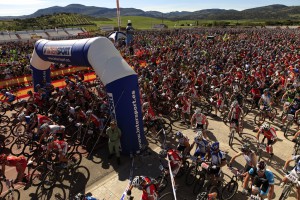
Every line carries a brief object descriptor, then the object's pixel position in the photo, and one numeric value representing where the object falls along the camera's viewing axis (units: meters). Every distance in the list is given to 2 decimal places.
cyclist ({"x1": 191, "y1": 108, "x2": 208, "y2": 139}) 11.05
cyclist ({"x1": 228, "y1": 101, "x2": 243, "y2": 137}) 11.16
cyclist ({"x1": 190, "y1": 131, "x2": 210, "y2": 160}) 8.54
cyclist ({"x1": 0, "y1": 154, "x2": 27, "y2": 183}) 7.87
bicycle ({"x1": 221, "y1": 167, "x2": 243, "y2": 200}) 7.91
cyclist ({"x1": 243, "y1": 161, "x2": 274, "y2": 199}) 6.83
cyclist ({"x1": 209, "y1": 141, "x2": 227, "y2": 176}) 7.74
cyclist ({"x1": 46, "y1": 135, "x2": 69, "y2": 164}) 8.84
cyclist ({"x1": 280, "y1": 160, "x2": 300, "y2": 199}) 7.06
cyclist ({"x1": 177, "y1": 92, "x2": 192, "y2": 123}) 13.10
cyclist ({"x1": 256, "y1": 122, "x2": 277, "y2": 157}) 9.52
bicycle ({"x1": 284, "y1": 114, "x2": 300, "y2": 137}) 11.97
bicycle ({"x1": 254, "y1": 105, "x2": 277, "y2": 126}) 13.16
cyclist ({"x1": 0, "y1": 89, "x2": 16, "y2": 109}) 14.50
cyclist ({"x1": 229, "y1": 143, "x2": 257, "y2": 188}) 7.60
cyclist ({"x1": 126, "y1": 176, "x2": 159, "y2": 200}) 6.39
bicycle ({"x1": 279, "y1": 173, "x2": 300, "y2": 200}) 7.04
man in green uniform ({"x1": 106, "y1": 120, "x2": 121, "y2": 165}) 9.94
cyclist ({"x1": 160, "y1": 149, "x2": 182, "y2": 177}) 8.18
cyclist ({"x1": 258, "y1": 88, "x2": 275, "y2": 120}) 13.02
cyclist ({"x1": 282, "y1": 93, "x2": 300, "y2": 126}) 12.35
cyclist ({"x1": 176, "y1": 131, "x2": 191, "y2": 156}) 8.79
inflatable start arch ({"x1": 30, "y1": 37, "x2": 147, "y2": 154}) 10.05
